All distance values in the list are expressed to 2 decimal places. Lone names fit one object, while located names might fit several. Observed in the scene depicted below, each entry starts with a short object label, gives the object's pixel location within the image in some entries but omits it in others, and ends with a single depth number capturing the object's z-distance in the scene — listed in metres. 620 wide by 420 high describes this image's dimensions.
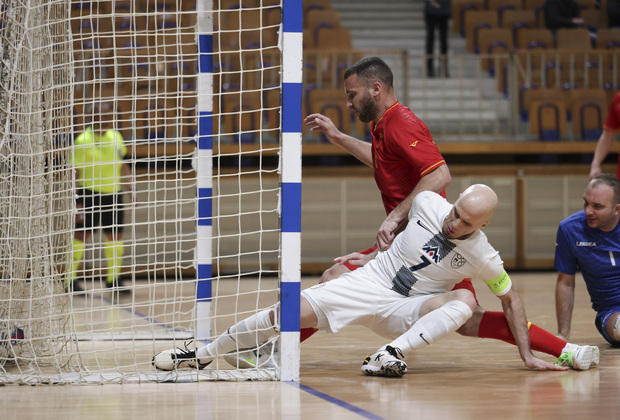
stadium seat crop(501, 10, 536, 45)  28.19
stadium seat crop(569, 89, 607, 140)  24.58
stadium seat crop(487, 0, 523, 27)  29.22
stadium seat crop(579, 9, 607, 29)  29.73
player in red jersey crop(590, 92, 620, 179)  13.73
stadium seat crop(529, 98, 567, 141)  24.34
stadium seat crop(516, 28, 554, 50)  27.23
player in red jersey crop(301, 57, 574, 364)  9.23
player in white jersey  8.55
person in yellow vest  17.33
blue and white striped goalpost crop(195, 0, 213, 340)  11.12
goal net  8.37
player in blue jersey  10.68
